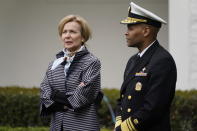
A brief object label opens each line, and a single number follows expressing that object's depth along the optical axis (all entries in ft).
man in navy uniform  24.27
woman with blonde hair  28.43
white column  54.60
